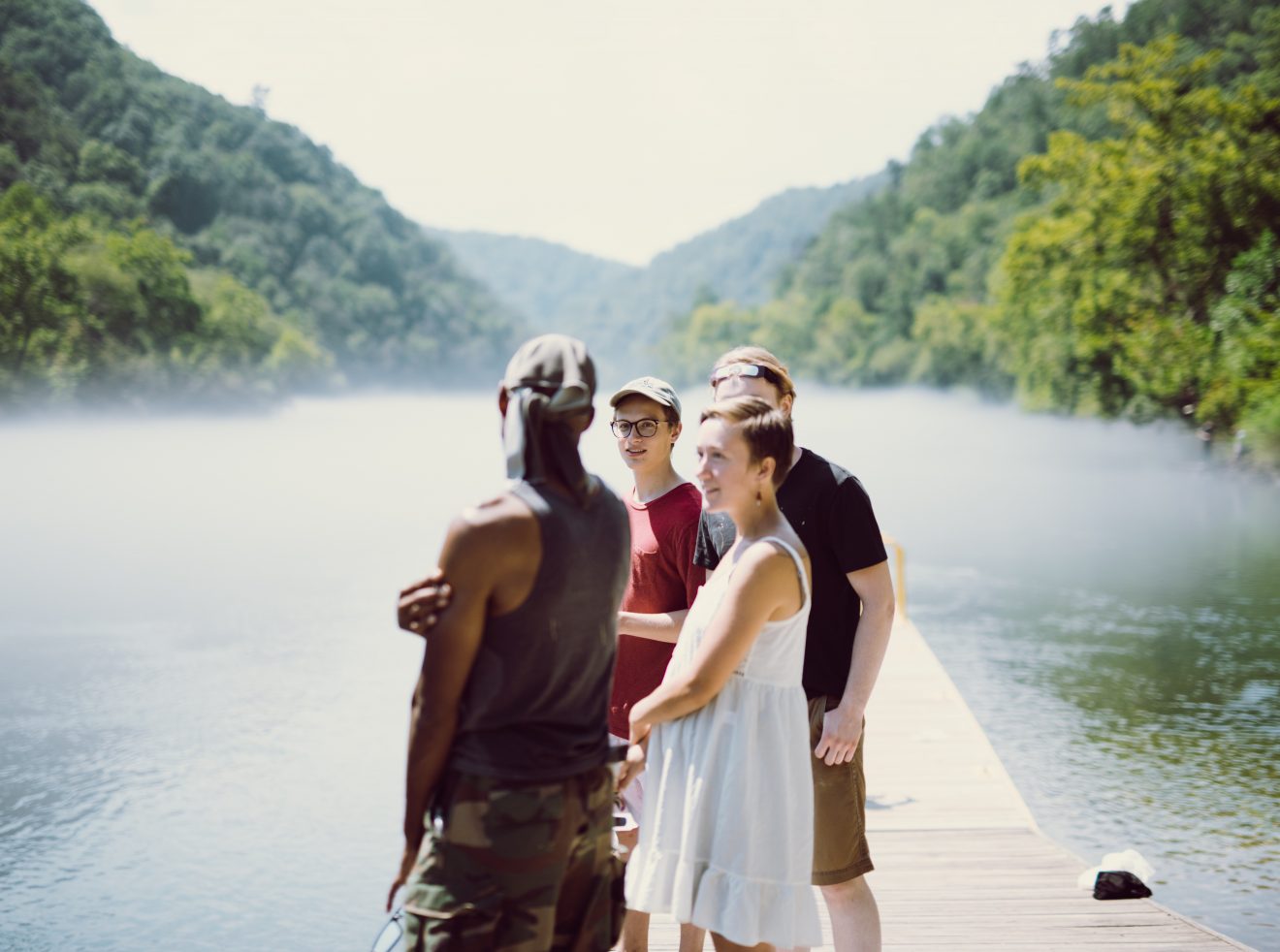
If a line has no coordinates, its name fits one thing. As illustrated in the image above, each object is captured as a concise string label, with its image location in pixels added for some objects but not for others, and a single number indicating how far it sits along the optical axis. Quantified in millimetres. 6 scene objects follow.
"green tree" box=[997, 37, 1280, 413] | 34219
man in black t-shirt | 2967
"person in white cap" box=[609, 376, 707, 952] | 3250
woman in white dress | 2463
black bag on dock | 4539
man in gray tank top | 2010
